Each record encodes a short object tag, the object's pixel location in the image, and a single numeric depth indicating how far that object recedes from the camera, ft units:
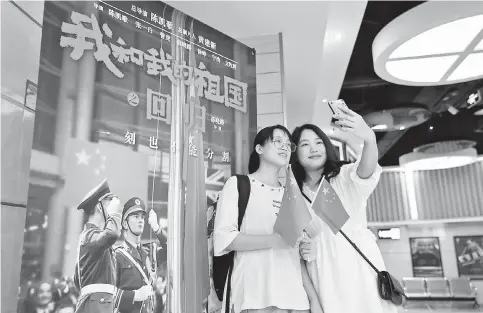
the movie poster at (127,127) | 5.52
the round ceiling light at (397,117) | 20.24
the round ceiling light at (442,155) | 30.63
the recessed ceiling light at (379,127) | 21.29
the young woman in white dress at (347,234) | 5.83
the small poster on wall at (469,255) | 34.60
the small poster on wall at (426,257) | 35.70
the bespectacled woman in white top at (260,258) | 5.55
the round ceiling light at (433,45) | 11.08
